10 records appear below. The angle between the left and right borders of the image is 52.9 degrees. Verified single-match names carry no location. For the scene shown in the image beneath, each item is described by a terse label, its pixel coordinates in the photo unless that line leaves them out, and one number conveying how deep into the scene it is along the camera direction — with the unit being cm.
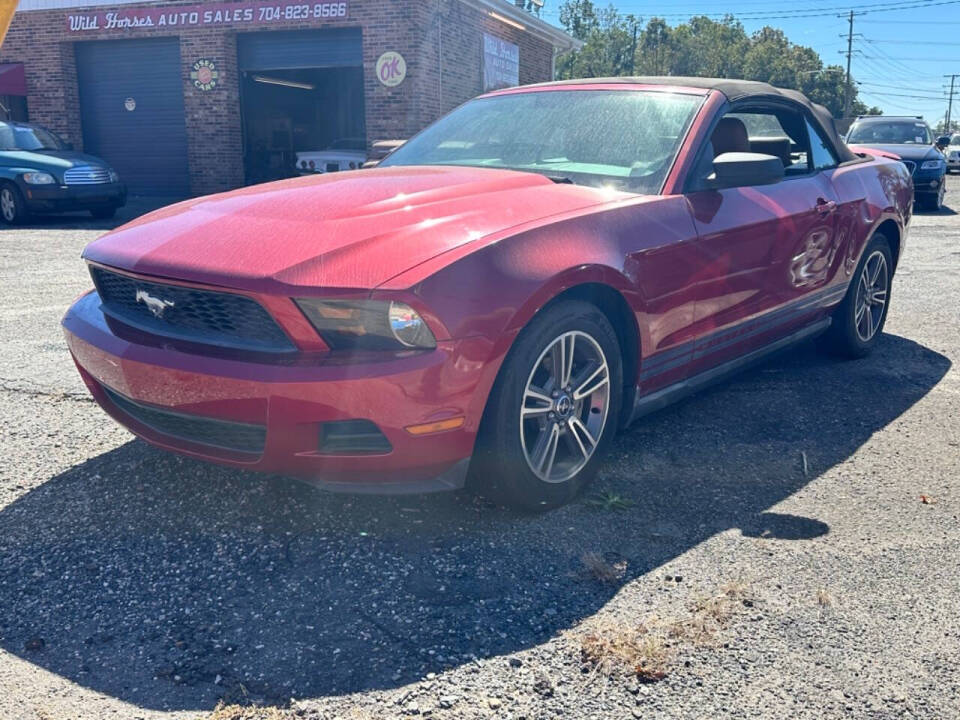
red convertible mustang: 284
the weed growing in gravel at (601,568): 290
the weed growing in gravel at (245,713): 222
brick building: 1856
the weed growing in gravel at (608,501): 346
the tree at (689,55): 8312
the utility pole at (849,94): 8095
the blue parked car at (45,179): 1461
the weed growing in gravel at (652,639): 243
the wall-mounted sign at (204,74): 1961
